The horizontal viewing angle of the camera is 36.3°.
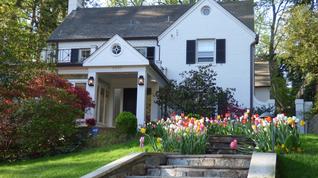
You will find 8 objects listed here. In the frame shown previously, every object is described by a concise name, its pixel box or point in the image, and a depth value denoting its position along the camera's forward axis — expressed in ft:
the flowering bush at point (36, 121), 50.47
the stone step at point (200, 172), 28.73
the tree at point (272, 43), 108.37
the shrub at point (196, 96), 65.92
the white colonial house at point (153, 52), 69.15
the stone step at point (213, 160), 30.99
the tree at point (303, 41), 67.36
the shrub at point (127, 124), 57.21
